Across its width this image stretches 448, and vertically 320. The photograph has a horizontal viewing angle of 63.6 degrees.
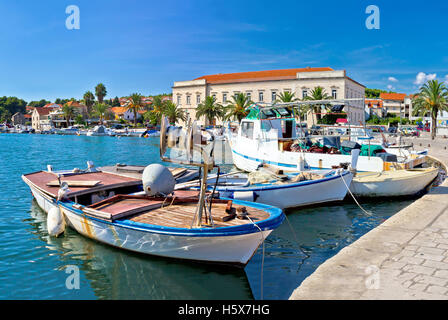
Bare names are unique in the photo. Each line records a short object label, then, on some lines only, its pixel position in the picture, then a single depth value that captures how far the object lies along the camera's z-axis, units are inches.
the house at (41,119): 4927.4
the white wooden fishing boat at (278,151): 633.3
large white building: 2945.4
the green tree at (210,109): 3134.8
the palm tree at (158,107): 3585.1
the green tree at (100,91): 5182.1
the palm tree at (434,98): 2007.9
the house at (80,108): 5034.5
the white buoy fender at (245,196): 443.8
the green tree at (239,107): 2731.3
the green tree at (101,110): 4473.4
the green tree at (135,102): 3631.2
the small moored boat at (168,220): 278.9
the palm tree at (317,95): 2500.9
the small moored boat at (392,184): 559.5
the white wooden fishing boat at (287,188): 454.3
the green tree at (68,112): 4717.0
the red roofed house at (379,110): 4463.3
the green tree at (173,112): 3248.0
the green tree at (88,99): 4926.2
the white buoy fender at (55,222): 386.6
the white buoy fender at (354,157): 550.3
